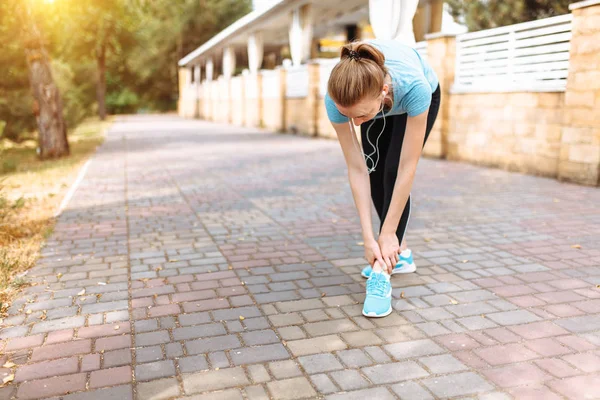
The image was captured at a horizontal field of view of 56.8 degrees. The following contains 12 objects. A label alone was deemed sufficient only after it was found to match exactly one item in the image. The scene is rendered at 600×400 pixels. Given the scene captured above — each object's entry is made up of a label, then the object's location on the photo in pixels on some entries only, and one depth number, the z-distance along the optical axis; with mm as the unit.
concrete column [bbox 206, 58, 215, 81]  36875
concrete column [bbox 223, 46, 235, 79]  30766
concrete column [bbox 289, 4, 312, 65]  18844
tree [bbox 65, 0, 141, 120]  36703
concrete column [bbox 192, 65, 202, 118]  40031
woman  2551
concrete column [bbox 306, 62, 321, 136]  17250
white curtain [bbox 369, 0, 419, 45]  10547
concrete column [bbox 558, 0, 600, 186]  7371
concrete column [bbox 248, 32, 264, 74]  24859
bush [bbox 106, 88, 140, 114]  53844
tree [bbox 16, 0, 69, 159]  11516
